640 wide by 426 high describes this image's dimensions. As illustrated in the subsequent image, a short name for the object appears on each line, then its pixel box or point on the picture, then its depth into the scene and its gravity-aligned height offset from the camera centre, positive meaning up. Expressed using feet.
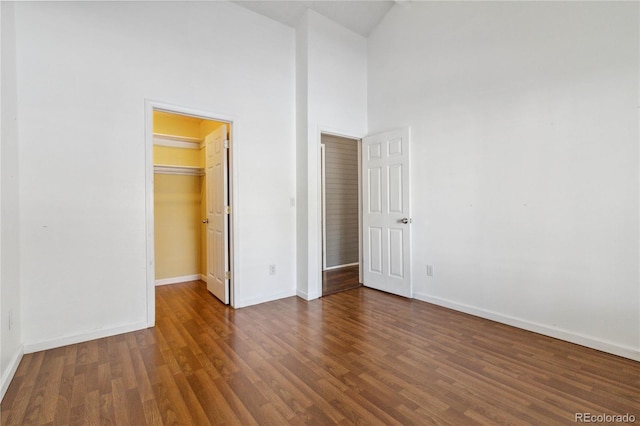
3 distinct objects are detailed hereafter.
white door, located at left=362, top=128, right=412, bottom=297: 12.52 -0.12
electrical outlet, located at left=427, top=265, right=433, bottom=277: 11.82 -2.40
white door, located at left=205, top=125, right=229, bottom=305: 11.64 -0.05
